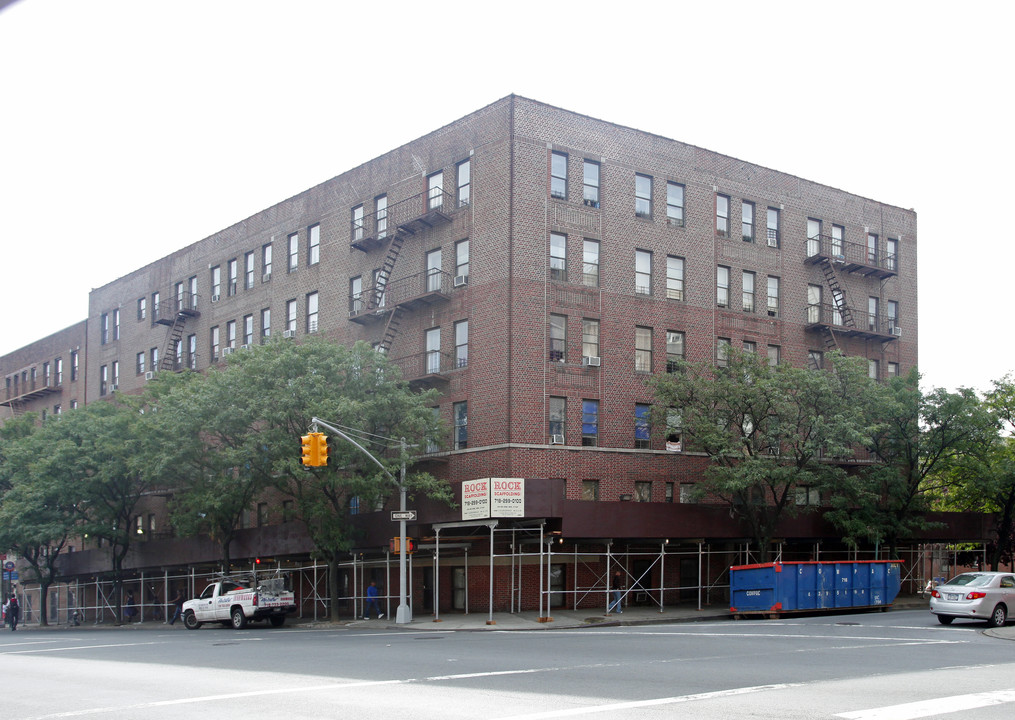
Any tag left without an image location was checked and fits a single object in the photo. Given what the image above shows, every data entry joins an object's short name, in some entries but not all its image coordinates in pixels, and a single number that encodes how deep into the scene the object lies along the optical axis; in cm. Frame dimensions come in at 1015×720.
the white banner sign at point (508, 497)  3750
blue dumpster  3569
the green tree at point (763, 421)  4012
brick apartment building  4138
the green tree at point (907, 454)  4362
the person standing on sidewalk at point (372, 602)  4322
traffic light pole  3762
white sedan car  2911
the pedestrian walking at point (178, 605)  5191
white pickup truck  4066
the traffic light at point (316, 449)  2912
